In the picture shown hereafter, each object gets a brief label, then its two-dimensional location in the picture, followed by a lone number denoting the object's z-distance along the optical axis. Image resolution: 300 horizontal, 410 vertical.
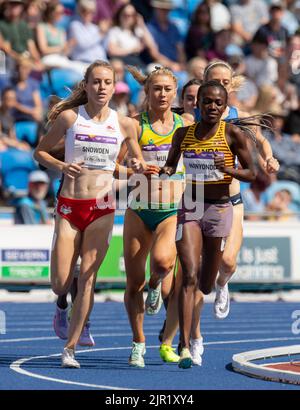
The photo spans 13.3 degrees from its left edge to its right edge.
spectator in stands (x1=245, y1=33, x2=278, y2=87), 25.40
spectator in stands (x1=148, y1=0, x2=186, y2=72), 24.78
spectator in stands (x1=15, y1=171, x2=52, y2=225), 19.11
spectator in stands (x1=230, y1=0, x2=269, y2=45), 26.83
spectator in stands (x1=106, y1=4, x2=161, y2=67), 23.70
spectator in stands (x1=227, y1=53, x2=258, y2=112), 24.30
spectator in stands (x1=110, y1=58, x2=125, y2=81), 22.48
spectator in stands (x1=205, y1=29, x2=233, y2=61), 25.02
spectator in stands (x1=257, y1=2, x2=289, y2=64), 25.77
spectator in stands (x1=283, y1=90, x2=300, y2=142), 24.56
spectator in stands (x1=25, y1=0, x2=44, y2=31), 22.53
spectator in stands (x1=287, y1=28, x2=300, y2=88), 25.56
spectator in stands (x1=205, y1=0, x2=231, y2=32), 26.42
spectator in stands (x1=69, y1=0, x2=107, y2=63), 23.05
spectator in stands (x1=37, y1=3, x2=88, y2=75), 22.58
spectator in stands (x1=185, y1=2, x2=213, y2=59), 25.31
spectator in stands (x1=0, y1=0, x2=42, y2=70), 22.08
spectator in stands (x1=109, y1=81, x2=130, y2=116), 21.39
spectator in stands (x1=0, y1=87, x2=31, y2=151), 20.88
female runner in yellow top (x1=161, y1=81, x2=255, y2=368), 10.45
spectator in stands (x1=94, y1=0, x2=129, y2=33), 24.03
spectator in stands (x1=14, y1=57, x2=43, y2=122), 21.56
